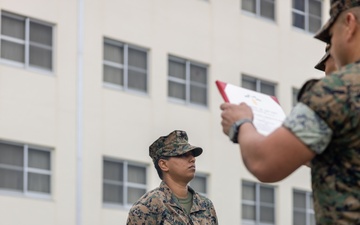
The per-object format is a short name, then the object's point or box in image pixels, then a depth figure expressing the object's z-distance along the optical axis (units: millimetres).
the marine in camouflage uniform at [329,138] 5383
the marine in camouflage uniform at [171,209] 11398
